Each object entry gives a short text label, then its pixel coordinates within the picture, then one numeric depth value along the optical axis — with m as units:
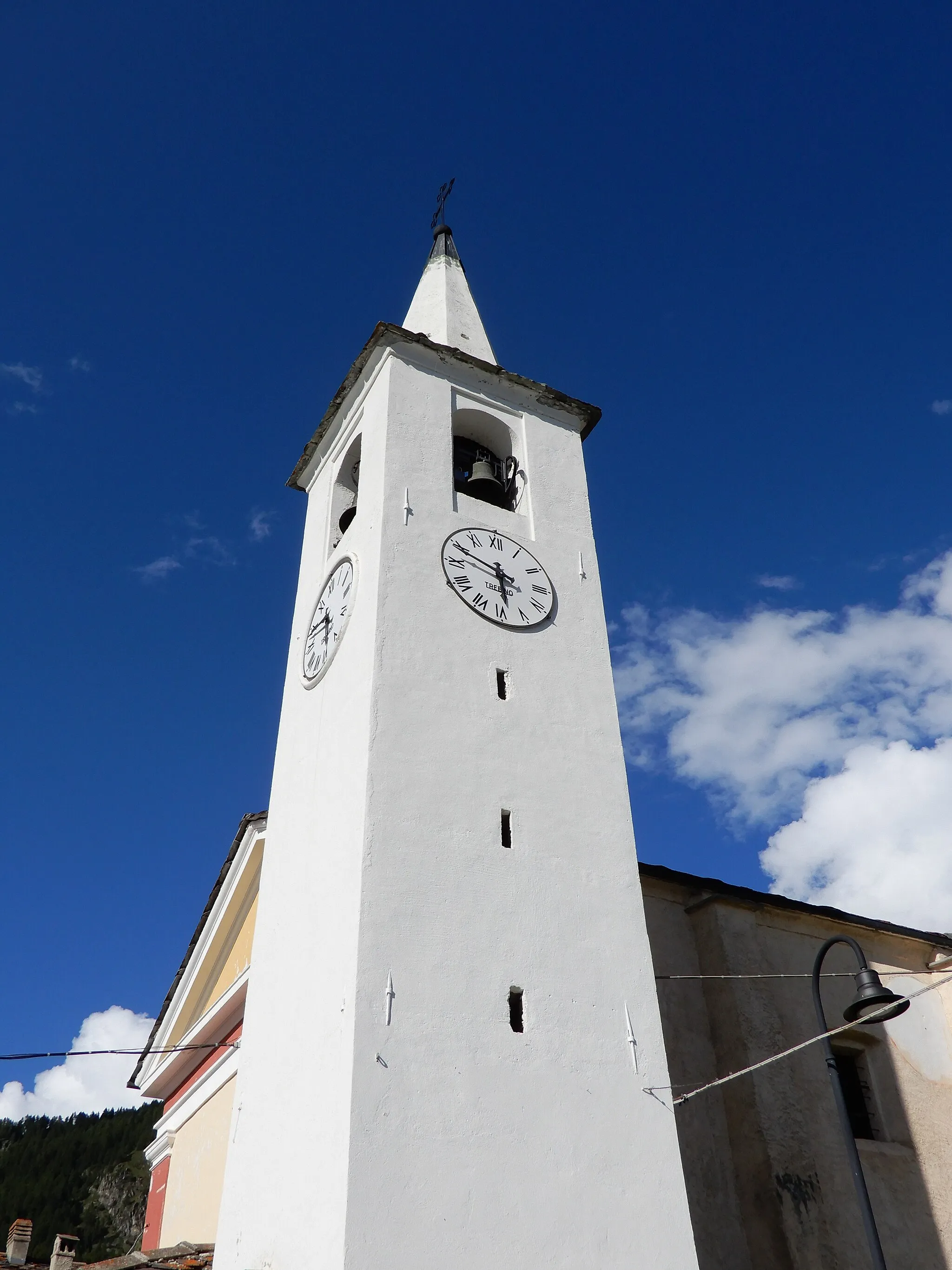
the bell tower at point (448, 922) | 7.81
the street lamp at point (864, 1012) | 7.60
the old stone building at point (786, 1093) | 11.25
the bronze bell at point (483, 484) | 13.35
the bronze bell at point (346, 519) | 14.41
